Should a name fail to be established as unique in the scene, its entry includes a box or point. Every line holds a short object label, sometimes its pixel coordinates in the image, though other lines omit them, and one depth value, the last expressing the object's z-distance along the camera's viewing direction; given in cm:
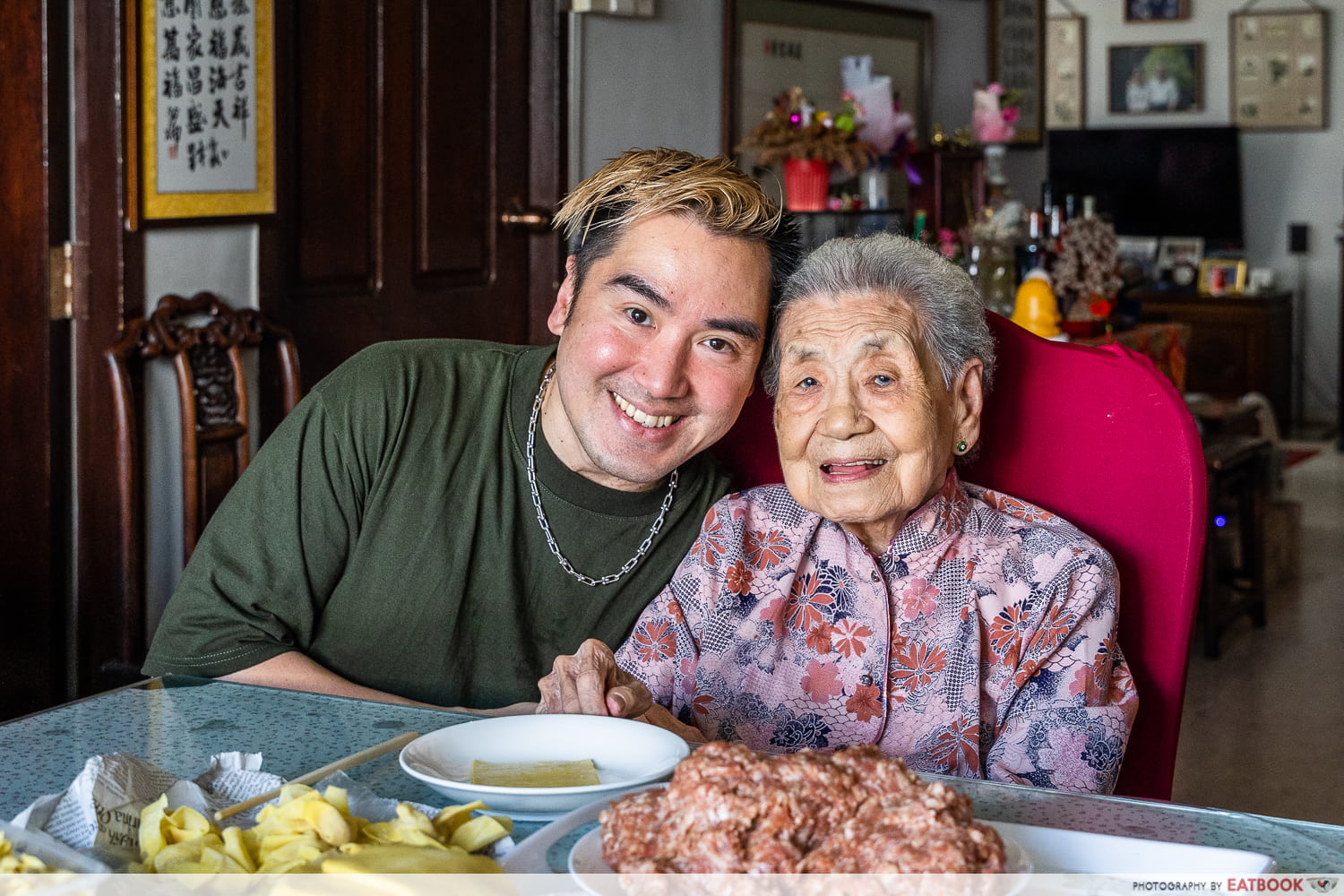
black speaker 829
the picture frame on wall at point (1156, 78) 870
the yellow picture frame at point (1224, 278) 832
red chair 163
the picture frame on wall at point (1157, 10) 861
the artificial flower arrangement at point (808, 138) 392
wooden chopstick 99
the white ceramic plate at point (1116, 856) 94
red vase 396
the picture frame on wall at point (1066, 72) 892
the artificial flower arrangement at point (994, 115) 438
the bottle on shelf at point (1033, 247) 392
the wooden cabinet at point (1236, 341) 791
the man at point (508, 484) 163
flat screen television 845
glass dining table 104
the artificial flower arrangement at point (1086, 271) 384
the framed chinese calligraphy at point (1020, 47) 556
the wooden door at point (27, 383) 252
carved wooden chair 267
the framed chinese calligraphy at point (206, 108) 277
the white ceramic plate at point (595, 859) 87
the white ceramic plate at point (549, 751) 105
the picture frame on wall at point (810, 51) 430
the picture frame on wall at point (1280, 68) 830
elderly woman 154
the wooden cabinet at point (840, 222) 396
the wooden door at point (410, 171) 314
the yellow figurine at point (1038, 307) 351
